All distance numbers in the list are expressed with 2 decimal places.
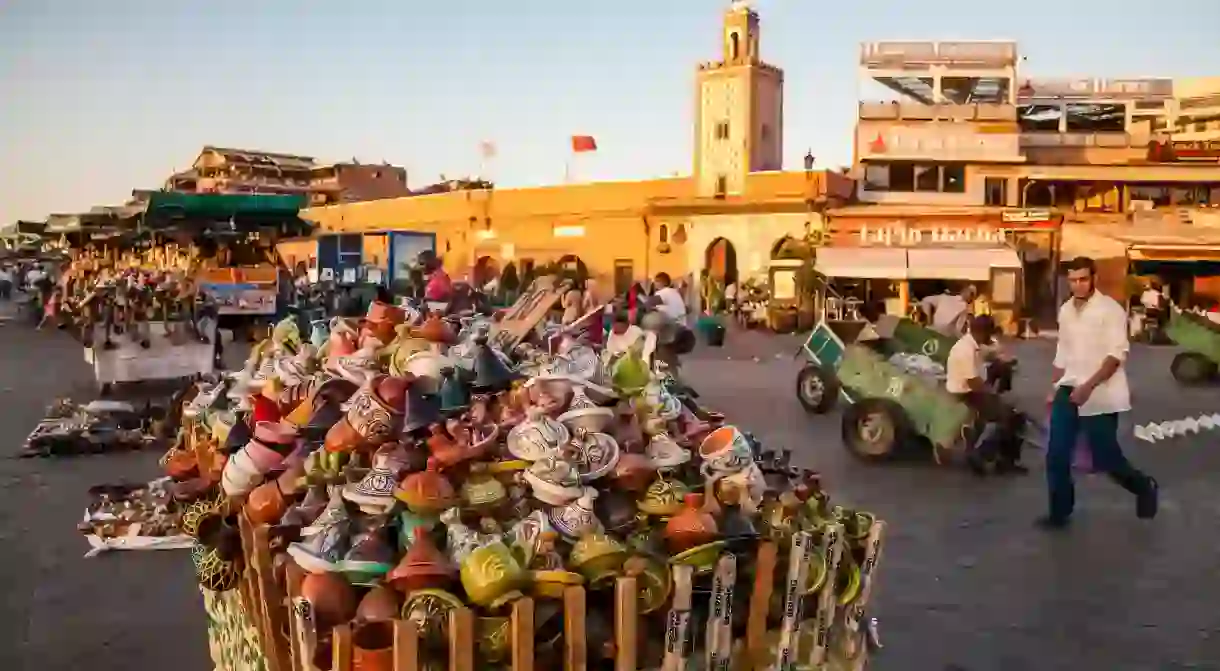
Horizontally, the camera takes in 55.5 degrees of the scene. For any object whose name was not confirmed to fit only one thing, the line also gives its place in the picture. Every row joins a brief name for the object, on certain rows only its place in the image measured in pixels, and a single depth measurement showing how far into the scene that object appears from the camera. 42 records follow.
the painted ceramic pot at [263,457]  3.63
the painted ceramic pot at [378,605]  2.75
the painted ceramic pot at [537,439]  3.17
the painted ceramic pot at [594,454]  3.19
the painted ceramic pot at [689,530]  2.95
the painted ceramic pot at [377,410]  3.41
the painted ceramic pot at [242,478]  3.63
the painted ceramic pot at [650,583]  2.79
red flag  41.12
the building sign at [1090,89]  36.84
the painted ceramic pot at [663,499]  3.12
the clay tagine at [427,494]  3.06
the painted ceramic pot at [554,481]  3.05
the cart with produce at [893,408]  8.89
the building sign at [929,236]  28.09
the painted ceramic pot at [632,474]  3.24
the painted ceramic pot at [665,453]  3.36
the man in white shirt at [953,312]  12.53
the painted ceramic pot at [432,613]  2.65
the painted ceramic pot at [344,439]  3.39
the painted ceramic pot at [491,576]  2.71
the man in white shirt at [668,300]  12.27
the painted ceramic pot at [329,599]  2.80
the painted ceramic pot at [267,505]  3.40
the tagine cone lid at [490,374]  3.74
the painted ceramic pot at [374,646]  2.55
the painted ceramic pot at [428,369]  3.67
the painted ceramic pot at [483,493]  3.13
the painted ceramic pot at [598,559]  2.84
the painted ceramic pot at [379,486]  3.13
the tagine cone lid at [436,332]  4.08
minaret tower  34.44
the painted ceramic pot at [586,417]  3.30
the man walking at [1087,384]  6.39
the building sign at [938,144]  29.58
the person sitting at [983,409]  8.67
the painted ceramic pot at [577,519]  2.97
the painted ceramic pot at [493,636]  2.66
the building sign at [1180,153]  29.02
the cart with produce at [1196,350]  15.57
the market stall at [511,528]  2.74
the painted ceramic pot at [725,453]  3.35
